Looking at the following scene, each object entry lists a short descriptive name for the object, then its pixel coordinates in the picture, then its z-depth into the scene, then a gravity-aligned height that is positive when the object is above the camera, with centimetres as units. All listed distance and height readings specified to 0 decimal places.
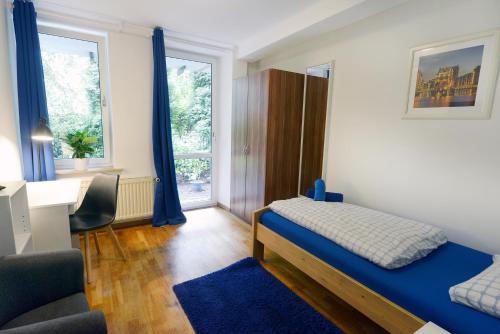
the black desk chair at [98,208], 235 -85
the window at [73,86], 291 +47
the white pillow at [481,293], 120 -75
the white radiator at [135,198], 329 -93
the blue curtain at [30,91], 251 +34
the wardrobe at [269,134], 304 -2
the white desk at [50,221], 194 -74
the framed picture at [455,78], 185 +47
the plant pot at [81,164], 297 -44
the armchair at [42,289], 123 -84
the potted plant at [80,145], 289 -22
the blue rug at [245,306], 177 -134
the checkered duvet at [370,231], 163 -71
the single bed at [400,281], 126 -86
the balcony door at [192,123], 378 +10
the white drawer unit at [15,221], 138 -59
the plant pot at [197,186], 421 -93
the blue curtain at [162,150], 327 -28
